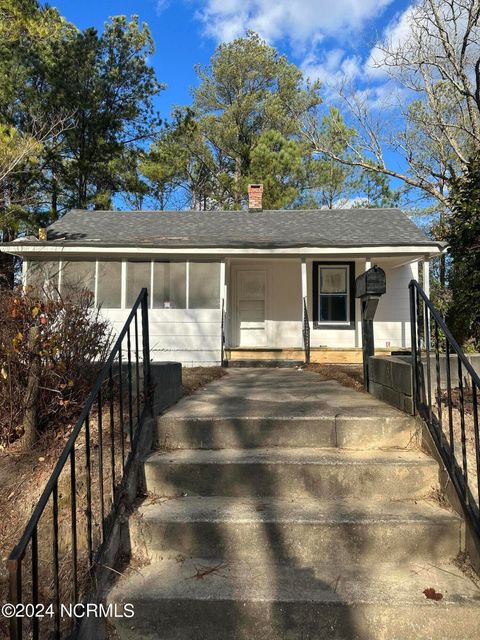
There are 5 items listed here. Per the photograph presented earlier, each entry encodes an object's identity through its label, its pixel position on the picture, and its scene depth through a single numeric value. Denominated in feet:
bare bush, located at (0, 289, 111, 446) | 10.16
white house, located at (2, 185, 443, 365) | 31.65
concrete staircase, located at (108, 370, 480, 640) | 6.89
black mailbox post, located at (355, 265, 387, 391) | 15.03
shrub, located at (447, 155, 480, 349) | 15.93
